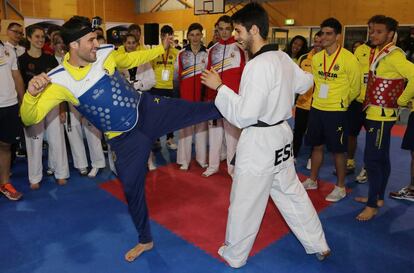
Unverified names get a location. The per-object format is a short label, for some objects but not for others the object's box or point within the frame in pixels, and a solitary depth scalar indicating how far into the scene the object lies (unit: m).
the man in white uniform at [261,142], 2.04
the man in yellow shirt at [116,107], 2.22
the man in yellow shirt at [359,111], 4.16
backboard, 12.32
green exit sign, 12.32
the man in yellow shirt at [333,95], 3.35
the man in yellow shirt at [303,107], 4.61
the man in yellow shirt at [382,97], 3.01
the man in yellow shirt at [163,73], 5.13
